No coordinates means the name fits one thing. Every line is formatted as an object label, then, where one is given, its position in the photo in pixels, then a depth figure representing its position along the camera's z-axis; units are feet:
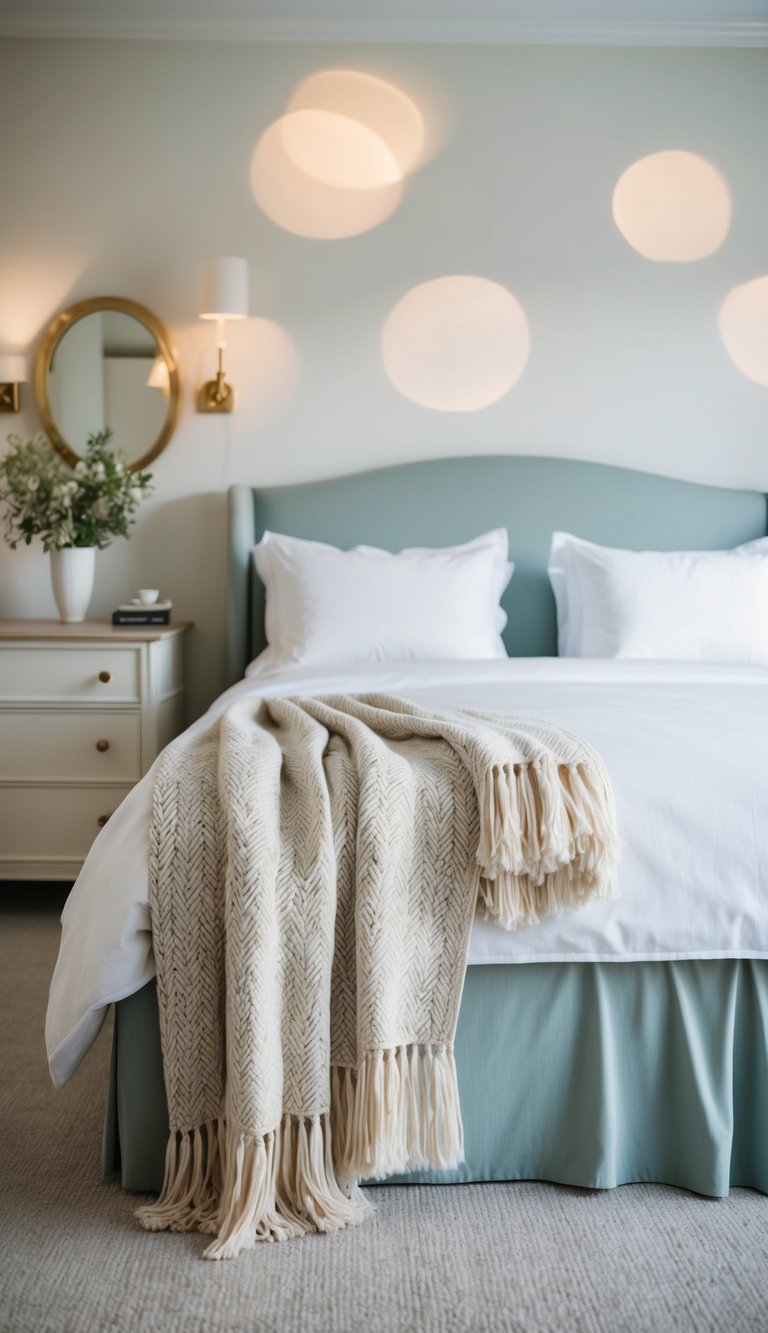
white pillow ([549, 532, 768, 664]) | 10.51
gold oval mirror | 12.10
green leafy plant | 11.23
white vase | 11.40
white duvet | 5.44
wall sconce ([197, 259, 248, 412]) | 11.60
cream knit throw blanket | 5.28
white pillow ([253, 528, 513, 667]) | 10.52
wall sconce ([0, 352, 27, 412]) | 11.95
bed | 5.70
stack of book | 11.39
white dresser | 10.64
